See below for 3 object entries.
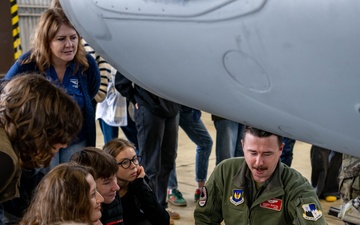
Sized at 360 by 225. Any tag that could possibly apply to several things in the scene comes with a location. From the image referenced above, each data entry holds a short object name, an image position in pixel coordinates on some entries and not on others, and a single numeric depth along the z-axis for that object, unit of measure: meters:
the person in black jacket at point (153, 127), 3.61
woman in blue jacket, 2.92
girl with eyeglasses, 2.88
